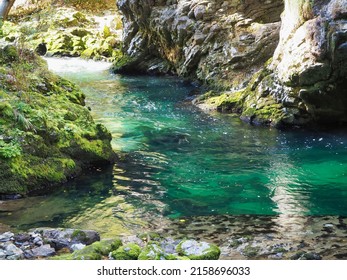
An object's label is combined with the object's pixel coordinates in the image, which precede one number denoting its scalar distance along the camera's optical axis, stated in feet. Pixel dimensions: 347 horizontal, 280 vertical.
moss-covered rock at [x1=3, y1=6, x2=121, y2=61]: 110.93
